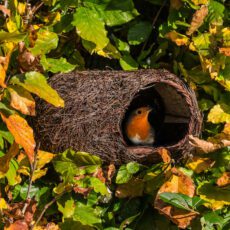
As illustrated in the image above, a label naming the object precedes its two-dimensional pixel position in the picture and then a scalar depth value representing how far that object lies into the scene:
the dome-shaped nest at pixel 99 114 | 4.93
